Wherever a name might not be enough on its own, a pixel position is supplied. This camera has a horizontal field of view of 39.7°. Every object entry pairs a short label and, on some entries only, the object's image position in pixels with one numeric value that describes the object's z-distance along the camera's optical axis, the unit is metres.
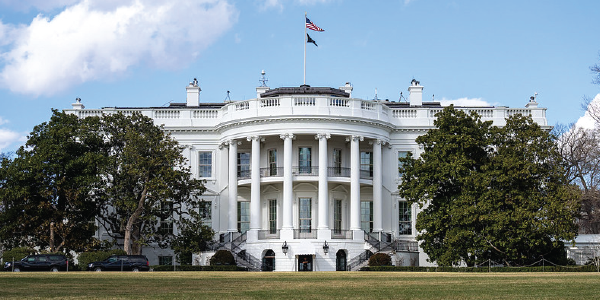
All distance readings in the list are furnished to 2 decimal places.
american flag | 55.38
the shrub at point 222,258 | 47.88
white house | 50.53
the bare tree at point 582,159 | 64.50
